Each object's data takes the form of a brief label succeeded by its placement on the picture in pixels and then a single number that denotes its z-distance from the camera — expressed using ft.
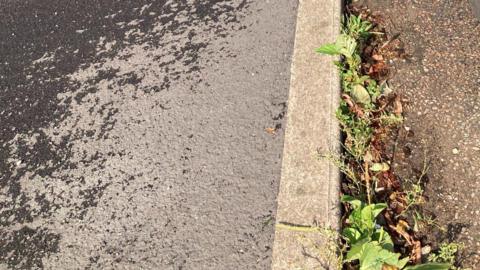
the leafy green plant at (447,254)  6.13
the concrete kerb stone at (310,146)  6.62
